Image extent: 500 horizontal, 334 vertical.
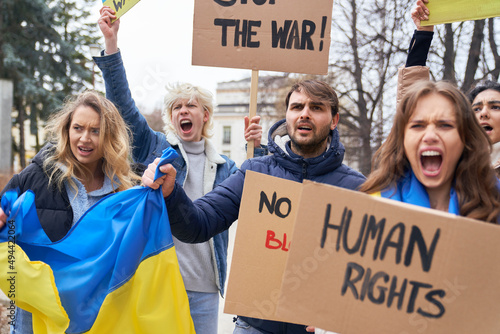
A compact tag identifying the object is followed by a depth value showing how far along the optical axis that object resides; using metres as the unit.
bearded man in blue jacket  2.28
